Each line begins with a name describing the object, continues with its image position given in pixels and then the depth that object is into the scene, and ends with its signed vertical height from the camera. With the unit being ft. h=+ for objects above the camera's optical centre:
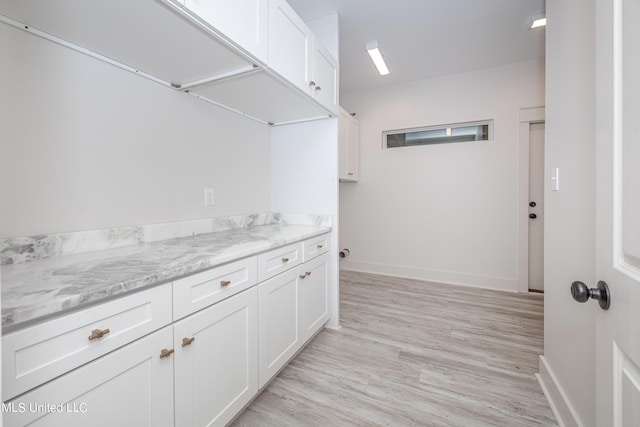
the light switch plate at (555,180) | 4.40 +0.52
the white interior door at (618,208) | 1.73 +0.02
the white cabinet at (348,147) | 10.10 +2.66
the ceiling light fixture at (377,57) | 8.15 +5.16
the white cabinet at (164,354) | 2.05 -1.51
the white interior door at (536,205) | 9.70 +0.20
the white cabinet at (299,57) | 4.57 +3.13
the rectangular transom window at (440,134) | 10.39 +3.21
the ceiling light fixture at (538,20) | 6.90 +5.13
